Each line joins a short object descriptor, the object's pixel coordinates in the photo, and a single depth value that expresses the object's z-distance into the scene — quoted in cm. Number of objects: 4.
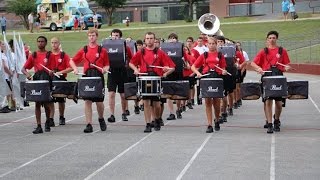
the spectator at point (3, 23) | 5672
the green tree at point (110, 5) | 6419
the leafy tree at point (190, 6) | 6333
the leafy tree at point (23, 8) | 6762
